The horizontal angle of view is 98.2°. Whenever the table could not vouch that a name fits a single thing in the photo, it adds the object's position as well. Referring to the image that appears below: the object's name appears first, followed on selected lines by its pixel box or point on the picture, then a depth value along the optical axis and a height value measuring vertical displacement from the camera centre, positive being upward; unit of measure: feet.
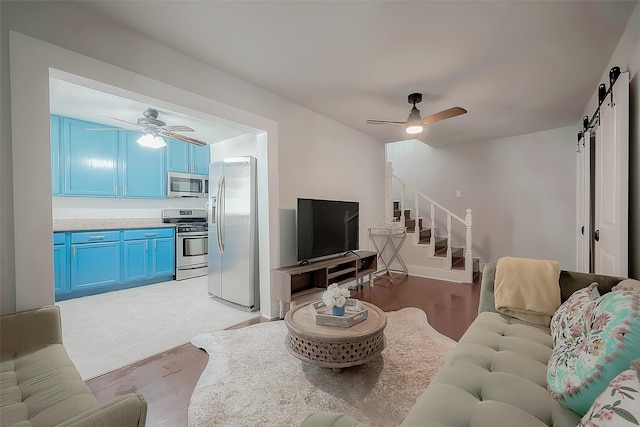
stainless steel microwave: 15.46 +1.61
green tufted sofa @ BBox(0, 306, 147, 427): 2.64 -2.29
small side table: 15.22 -2.00
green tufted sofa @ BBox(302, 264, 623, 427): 3.06 -2.35
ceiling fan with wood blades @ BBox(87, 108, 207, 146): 10.52 +3.38
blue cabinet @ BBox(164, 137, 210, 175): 15.43 +3.19
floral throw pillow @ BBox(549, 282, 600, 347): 4.22 -1.67
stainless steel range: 15.14 -1.72
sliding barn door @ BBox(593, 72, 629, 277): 5.63 +0.51
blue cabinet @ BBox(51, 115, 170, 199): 12.10 +2.44
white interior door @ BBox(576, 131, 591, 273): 9.89 +0.11
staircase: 14.90 -2.18
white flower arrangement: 6.37 -2.01
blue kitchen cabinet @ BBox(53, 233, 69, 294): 11.36 -2.03
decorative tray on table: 6.26 -2.46
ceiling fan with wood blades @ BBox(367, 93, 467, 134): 9.56 +3.19
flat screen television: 10.38 -0.70
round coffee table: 5.87 -2.91
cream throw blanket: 5.61 -1.72
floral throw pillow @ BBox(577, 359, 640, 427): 2.13 -1.60
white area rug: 5.19 -3.79
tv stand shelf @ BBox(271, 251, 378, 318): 9.59 -2.57
